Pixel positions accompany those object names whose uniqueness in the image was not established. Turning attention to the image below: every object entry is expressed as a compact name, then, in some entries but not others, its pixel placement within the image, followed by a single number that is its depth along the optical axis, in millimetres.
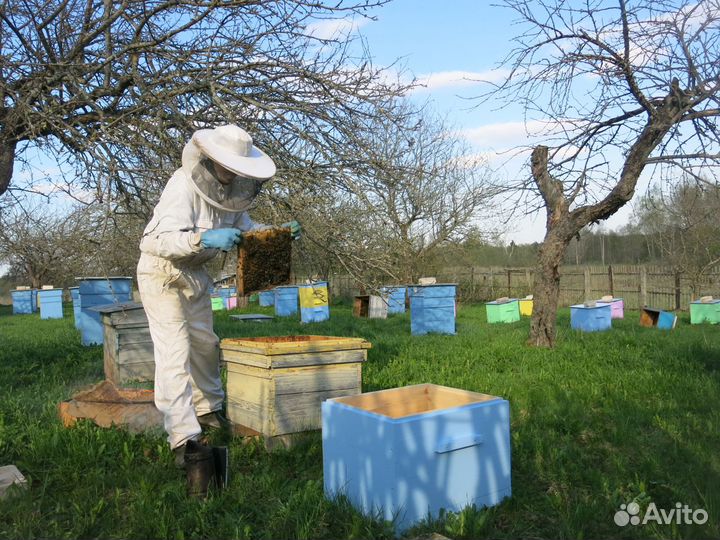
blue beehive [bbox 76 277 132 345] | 8836
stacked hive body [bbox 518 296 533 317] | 15041
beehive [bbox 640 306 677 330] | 10961
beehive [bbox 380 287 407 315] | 16481
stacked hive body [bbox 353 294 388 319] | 14727
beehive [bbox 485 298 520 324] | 12805
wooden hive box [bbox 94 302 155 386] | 5730
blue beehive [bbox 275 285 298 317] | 16266
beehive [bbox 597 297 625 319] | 13047
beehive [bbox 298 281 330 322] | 13461
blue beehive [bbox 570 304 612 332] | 10016
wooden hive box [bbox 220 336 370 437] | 3363
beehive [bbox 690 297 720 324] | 12086
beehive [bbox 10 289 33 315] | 22891
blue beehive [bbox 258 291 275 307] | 21320
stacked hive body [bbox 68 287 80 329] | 12633
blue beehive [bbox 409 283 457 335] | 10281
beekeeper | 2998
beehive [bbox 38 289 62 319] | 18047
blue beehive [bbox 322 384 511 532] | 2371
